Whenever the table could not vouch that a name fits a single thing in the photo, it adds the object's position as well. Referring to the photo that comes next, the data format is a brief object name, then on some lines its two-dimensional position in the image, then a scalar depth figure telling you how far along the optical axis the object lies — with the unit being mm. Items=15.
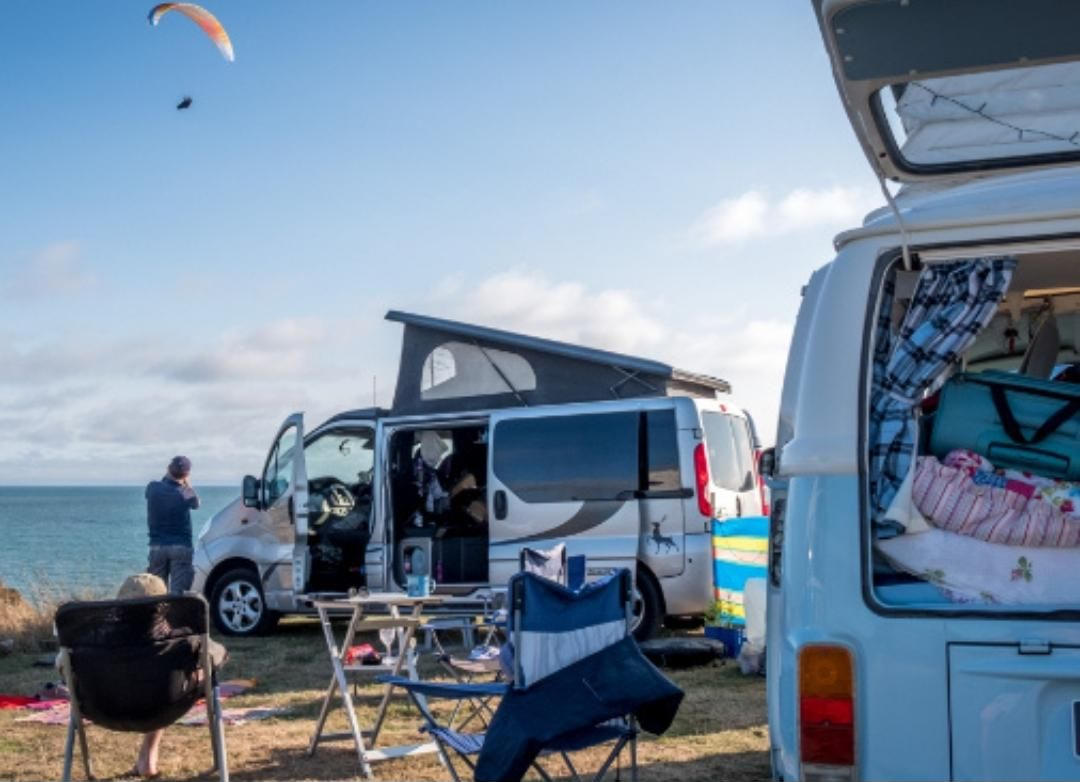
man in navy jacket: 11633
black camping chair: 5578
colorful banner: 9969
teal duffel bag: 3455
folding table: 6348
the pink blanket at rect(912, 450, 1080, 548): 3221
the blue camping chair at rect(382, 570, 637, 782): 4980
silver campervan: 10352
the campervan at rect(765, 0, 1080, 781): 2848
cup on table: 7738
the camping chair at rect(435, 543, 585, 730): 7051
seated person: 6223
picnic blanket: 7632
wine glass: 8580
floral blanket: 3152
